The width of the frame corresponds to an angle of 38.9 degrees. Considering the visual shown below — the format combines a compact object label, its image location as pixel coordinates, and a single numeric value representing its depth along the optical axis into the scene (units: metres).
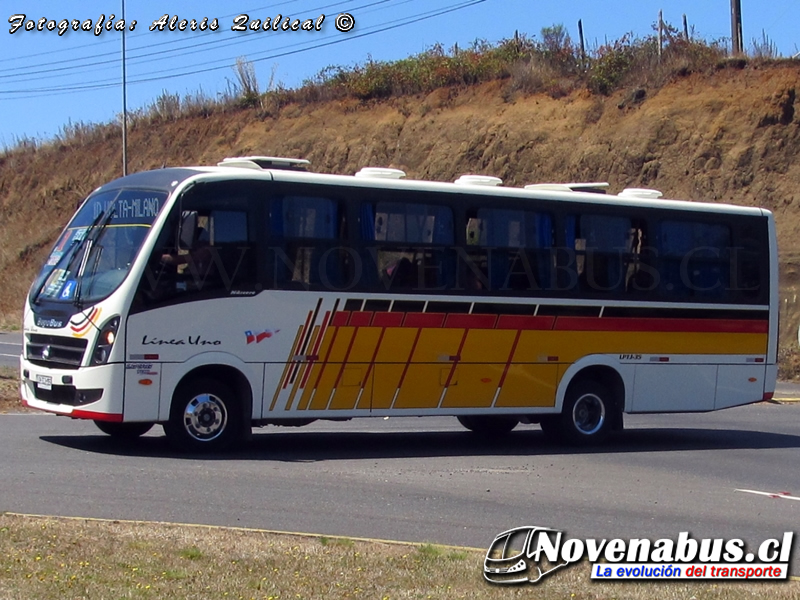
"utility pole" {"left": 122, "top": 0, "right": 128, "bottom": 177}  39.62
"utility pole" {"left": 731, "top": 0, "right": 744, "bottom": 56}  38.24
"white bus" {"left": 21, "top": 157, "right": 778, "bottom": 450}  11.95
